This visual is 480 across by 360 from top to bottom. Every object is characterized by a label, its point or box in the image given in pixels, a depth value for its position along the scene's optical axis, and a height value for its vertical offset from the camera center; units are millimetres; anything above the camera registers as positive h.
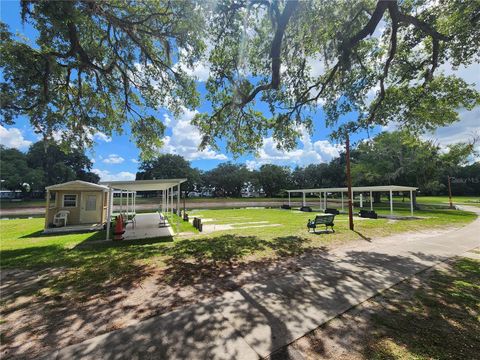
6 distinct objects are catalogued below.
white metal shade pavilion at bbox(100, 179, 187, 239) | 9327 +461
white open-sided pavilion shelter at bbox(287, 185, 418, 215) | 18422 +391
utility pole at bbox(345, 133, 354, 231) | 11459 +965
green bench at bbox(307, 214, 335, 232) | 11141 -1373
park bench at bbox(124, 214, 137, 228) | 13614 -1813
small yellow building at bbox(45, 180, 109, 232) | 13945 -731
